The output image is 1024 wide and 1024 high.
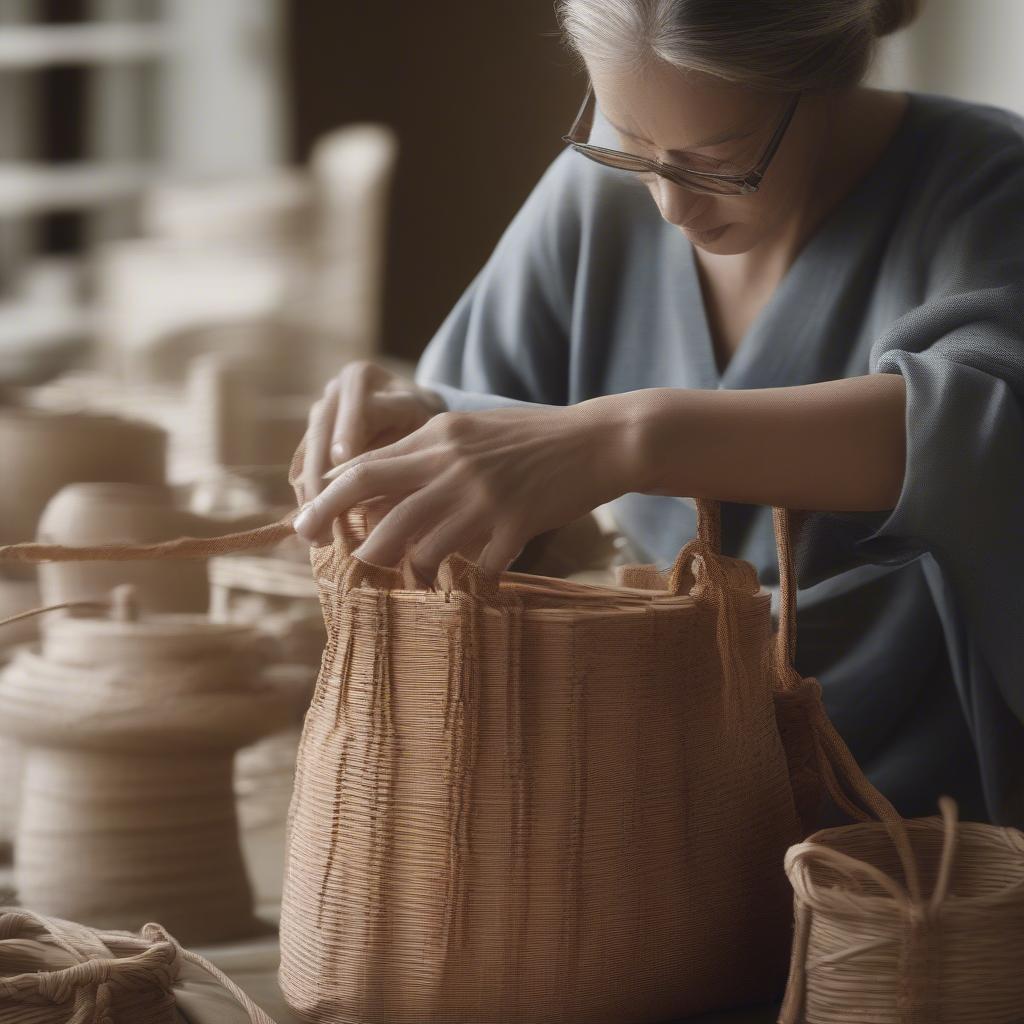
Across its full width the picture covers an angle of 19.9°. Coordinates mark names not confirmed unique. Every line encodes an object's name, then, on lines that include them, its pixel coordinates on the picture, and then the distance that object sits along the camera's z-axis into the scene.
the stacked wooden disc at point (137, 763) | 1.74
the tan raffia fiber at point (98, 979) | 1.44
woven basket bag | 1.50
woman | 1.49
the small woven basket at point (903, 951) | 1.45
